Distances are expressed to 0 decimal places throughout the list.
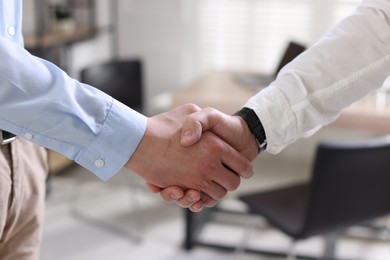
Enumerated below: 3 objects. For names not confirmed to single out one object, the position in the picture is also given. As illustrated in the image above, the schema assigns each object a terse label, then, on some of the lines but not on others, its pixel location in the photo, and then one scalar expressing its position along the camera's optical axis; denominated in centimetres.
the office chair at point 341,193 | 185
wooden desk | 233
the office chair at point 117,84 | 296
